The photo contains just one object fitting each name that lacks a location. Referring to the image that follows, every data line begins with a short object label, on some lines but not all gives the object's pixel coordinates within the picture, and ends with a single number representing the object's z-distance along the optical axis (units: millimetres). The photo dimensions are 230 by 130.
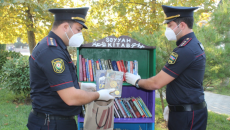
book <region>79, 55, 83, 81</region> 2633
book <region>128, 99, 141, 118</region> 2713
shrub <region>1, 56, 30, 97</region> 5168
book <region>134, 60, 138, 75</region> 2789
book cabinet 3108
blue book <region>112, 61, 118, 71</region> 2799
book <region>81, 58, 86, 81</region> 2654
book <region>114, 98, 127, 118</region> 2710
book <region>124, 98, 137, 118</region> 2714
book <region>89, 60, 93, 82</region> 2691
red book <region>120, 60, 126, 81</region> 2808
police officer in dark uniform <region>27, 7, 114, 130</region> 1505
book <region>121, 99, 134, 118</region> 2723
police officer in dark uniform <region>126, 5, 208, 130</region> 1927
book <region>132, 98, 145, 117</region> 2695
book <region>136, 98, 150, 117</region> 2700
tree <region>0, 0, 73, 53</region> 5390
